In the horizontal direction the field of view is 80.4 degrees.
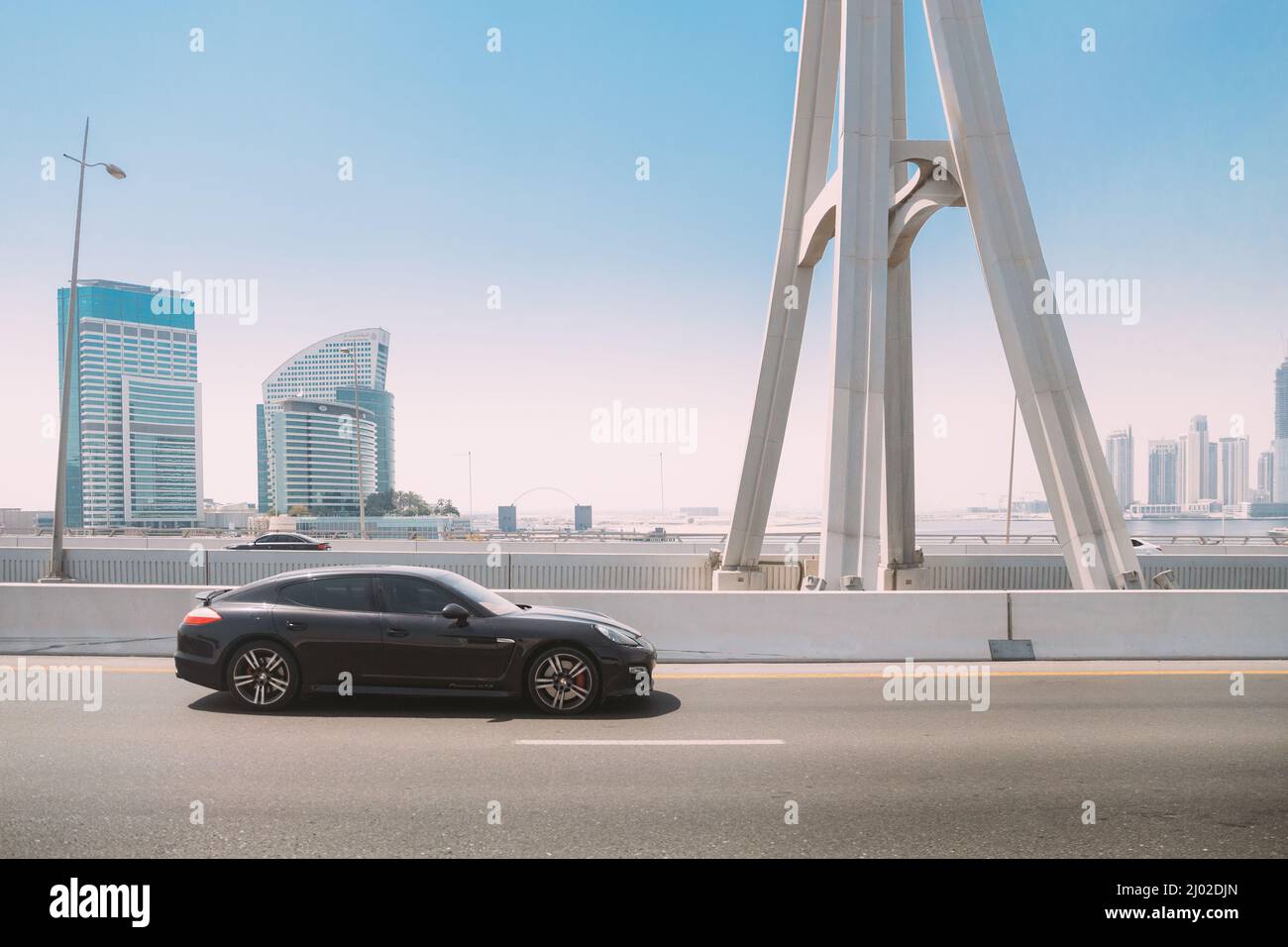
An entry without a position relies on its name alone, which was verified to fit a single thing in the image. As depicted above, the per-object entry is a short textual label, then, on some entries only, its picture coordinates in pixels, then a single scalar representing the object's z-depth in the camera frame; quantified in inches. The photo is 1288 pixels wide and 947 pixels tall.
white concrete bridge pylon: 509.0
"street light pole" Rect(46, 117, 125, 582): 759.7
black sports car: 287.1
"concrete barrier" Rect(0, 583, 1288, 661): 400.2
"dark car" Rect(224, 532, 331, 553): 1126.4
